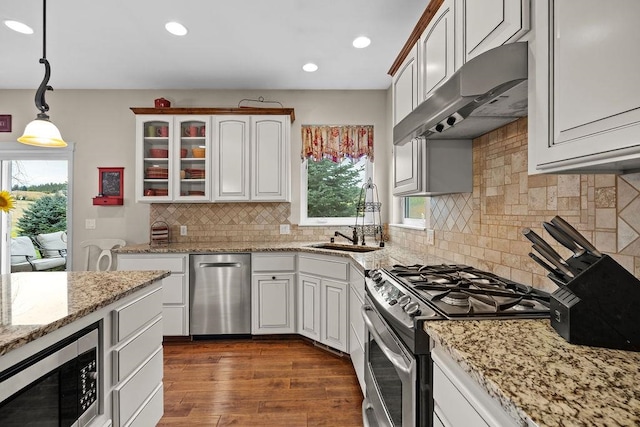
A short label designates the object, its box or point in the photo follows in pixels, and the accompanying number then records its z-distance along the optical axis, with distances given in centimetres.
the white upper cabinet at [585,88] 68
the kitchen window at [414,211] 295
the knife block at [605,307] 80
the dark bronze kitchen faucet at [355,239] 325
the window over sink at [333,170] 382
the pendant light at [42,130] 188
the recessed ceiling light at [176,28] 252
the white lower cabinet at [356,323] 208
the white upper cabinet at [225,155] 343
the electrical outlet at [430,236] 253
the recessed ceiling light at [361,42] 273
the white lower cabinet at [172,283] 310
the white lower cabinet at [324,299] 264
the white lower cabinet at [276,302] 313
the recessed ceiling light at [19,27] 252
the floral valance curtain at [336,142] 381
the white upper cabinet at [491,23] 106
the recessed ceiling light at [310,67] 318
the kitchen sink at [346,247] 304
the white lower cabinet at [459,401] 69
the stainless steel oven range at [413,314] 106
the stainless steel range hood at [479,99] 105
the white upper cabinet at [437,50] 153
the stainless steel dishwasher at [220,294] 312
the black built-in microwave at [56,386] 89
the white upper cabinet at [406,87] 199
